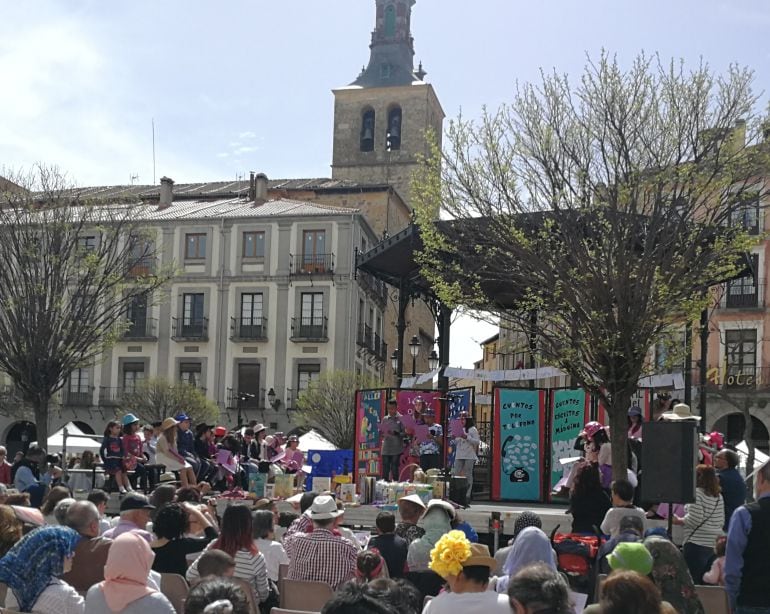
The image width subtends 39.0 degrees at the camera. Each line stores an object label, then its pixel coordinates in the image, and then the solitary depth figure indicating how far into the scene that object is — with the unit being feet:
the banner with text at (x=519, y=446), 61.67
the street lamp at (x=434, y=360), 78.23
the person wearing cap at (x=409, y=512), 30.50
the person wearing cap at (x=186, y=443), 57.77
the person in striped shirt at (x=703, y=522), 32.94
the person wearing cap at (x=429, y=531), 28.07
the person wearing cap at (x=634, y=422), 52.26
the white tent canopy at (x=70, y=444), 91.21
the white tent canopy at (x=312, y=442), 99.85
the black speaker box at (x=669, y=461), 33.71
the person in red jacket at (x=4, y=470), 53.59
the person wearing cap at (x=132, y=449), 59.00
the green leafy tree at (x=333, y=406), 147.13
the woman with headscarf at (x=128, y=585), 18.06
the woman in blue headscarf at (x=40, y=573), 19.56
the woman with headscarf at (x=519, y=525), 27.53
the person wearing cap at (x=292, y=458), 68.74
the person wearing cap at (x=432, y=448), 63.57
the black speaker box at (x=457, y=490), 52.70
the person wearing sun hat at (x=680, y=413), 44.82
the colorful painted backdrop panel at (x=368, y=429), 65.57
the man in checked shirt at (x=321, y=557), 26.27
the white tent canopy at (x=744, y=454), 63.95
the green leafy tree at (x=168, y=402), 151.43
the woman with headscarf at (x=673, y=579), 21.03
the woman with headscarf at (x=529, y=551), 22.75
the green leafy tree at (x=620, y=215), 51.16
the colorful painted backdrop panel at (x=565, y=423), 61.26
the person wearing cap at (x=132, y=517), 26.99
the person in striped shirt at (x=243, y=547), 24.41
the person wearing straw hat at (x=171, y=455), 55.36
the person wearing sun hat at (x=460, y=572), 18.43
